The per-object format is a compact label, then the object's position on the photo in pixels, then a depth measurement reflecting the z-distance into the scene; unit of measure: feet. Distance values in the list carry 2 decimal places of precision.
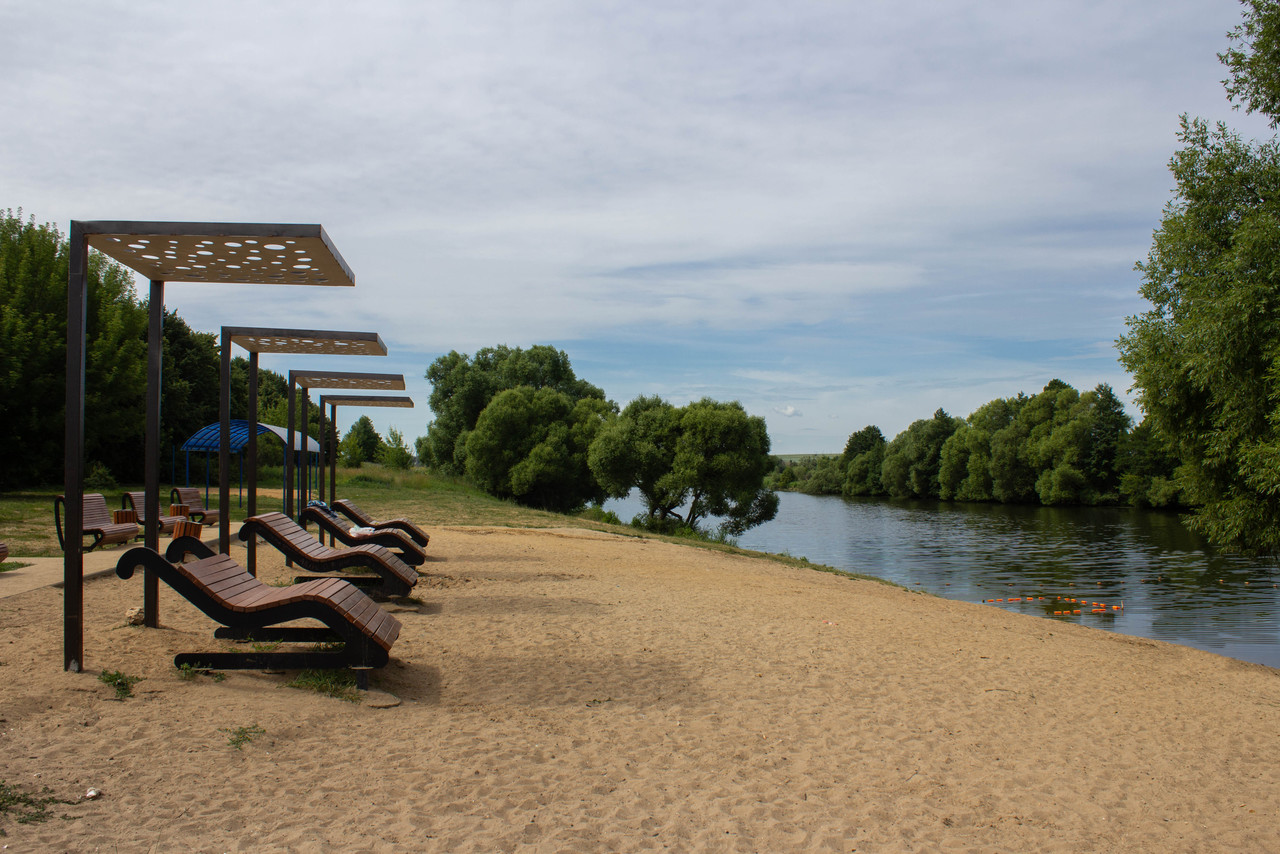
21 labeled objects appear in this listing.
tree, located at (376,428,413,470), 167.12
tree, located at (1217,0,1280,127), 50.39
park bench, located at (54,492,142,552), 38.45
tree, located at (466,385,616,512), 143.13
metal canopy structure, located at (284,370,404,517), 44.88
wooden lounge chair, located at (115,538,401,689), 18.66
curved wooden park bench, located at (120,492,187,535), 40.60
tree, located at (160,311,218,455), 107.55
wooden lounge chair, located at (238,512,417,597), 27.96
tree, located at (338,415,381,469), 261.03
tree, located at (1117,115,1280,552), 46.88
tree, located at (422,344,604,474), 177.68
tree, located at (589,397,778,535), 121.08
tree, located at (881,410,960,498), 274.16
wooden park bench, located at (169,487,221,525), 49.29
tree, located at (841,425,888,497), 315.99
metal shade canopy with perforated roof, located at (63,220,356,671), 18.40
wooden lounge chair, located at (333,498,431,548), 43.78
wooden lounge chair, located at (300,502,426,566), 36.60
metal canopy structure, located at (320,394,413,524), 53.57
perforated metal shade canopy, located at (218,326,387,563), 29.25
